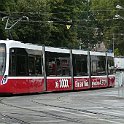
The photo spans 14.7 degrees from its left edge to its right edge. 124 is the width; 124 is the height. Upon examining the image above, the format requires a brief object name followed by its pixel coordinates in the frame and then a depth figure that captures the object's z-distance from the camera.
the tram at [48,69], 27.28
